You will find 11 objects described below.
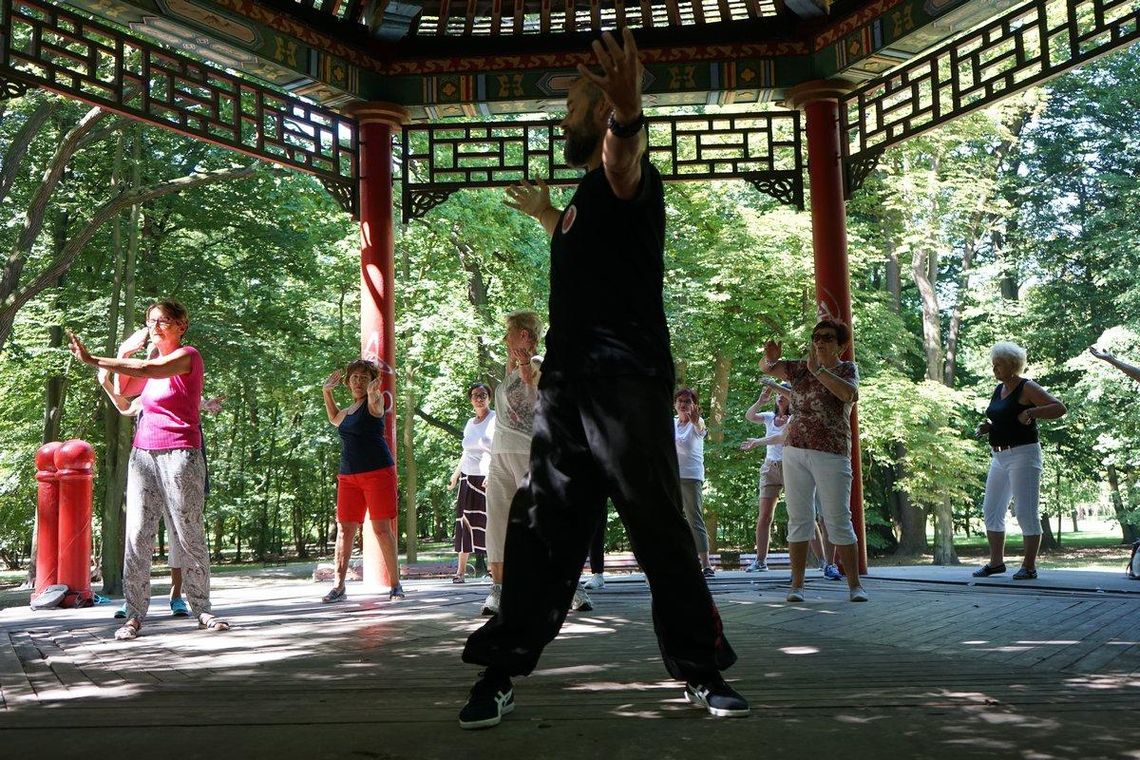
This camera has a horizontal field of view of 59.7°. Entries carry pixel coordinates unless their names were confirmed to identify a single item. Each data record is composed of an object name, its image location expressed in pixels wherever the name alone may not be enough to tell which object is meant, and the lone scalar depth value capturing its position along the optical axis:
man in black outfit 2.96
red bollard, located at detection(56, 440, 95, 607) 7.45
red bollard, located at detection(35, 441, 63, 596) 7.46
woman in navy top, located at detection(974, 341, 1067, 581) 7.20
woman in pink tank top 5.32
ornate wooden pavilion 8.34
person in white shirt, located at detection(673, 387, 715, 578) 8.14
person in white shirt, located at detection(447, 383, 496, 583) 8.83
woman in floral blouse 6.14
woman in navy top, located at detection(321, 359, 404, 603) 7.04
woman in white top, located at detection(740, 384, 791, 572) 9.12
